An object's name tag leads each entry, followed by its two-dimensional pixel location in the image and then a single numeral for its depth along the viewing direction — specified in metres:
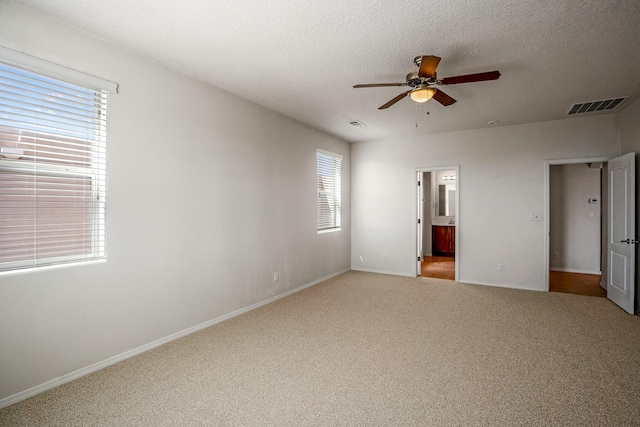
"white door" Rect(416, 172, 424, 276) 6.14
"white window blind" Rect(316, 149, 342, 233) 5.84
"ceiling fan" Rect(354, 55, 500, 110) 2.59
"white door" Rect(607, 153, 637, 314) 4.01
